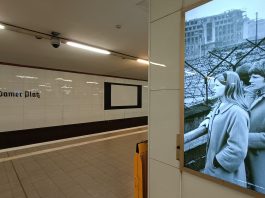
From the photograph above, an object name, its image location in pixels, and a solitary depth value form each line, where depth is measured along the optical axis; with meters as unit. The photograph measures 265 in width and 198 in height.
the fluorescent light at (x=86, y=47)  3.68
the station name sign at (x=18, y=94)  5.53
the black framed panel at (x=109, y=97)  8.38
